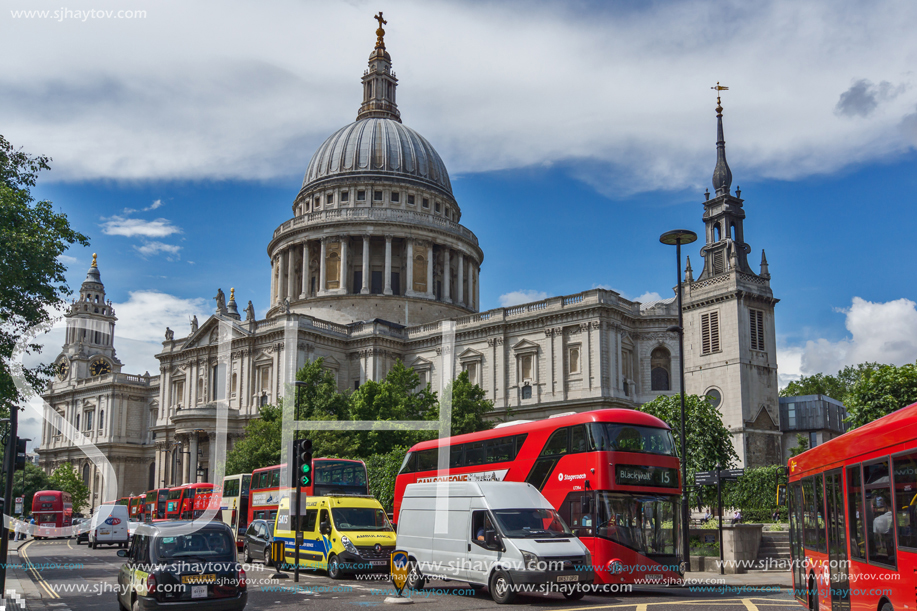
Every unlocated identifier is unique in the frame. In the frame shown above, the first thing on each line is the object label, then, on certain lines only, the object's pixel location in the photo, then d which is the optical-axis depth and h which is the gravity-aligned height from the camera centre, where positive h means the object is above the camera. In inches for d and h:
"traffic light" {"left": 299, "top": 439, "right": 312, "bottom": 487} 813.2 -9.9
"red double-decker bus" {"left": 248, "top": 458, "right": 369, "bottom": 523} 1274.6 -43.4
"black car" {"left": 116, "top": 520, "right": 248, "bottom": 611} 565.9 -79.5
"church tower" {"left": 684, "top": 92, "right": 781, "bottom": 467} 2086.6 +272.6
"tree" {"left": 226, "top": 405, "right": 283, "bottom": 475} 2069.4 +8.9
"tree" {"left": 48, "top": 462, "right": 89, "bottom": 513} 3526.1 -133.3
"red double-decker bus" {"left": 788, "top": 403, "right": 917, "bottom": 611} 412.8 -36.6
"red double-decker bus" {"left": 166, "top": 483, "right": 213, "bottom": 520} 1801.2 -104.1
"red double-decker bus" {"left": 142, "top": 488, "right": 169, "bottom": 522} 1979.9 -118.6
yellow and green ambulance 921.5 -92.2
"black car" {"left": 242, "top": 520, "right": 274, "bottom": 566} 1144.8 -117.9
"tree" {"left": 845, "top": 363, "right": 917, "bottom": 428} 1284.4 +91.0
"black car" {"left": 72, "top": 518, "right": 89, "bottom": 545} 1894.7 -174.6
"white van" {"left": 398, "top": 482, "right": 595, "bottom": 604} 692.1 -76.0
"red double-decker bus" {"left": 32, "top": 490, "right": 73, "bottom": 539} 2377.0 -163.8
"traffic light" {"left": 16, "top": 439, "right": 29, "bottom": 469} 685.3 +1.2
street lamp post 954.1 +153.2
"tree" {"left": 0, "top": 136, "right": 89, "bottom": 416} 954.1 +219.7
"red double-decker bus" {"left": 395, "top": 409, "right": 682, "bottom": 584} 797.2 -30.3
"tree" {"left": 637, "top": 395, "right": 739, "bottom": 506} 1633.9 +37.8
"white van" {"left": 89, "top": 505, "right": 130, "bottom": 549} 1658.5 -142.7
